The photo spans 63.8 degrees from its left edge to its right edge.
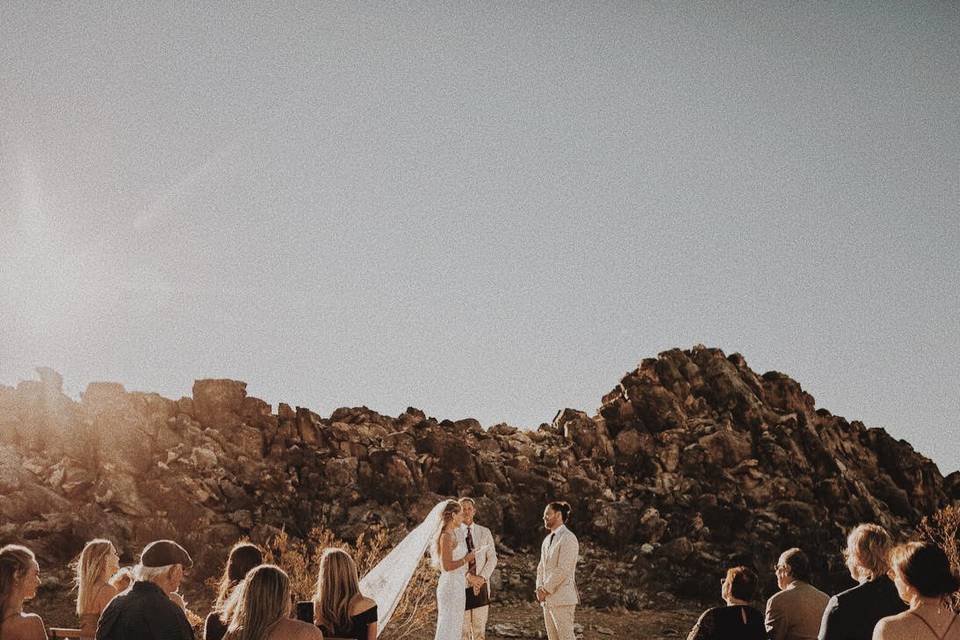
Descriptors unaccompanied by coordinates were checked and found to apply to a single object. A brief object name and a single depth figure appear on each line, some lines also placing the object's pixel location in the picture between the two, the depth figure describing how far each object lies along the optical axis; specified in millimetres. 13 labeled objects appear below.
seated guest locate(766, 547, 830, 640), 5133
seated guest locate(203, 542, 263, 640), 5188
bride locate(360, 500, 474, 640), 8445
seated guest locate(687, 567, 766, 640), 4621
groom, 9180
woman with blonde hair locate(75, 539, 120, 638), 5461
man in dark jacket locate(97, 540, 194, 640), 4312
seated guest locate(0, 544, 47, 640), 4215
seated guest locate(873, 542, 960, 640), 3377
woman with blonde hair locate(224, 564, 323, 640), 3924
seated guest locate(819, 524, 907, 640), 4367
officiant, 9086
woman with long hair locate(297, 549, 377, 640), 4969
